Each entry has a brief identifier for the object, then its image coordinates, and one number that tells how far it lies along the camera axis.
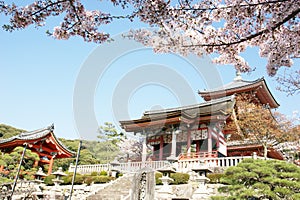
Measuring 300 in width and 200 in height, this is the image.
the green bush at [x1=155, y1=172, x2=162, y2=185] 10.66
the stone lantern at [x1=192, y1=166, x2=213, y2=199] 7.79
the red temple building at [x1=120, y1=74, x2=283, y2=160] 14.80
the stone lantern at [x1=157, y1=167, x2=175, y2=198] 8.29
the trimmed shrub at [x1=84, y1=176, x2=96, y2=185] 12.55
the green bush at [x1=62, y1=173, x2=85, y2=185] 13.22
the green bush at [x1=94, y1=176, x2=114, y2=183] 12.28
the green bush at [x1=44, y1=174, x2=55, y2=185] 14.38
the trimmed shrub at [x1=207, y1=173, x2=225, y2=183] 9.58
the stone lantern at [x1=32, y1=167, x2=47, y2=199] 11.25
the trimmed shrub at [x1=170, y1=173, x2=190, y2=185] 10.27
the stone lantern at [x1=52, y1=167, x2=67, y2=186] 11.67
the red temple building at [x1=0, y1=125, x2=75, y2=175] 15.38
